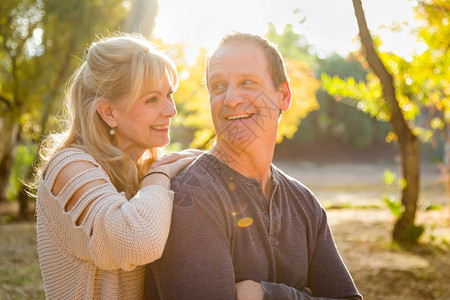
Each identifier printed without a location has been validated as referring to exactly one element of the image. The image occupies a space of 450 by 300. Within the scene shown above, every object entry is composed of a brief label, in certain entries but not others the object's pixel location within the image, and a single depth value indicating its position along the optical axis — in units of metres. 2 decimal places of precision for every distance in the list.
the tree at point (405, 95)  6.04
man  1.77
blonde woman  1.80
